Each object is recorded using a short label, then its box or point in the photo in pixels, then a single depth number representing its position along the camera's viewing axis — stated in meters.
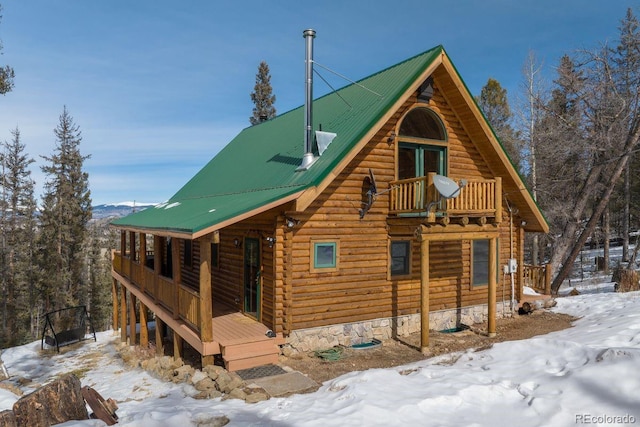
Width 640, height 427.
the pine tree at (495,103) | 35.56
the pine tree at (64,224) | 32.28
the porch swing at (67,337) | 18.00
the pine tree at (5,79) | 11.54
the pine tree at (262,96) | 35.34
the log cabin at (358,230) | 9.81
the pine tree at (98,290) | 40.49
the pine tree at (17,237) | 36.34
